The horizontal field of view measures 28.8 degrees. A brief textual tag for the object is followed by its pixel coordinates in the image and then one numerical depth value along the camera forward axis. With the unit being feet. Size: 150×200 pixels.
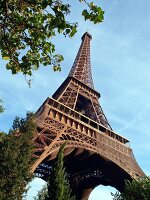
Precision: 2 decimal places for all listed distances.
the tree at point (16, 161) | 72.13
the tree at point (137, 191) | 90.77
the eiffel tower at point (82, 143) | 113.60
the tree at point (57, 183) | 78.89
